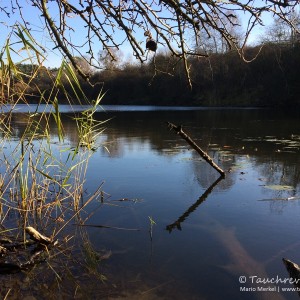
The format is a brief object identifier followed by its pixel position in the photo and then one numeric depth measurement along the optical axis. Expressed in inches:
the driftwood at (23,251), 103.3
